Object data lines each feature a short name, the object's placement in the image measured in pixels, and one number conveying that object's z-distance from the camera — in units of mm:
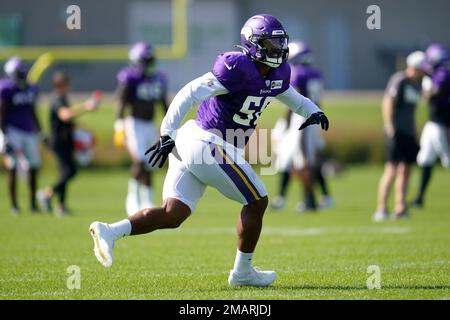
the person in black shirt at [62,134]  12601
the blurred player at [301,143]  12328
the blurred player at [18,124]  12414
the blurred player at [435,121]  12375
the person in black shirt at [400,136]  11250
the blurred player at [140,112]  11969
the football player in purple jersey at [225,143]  6168
